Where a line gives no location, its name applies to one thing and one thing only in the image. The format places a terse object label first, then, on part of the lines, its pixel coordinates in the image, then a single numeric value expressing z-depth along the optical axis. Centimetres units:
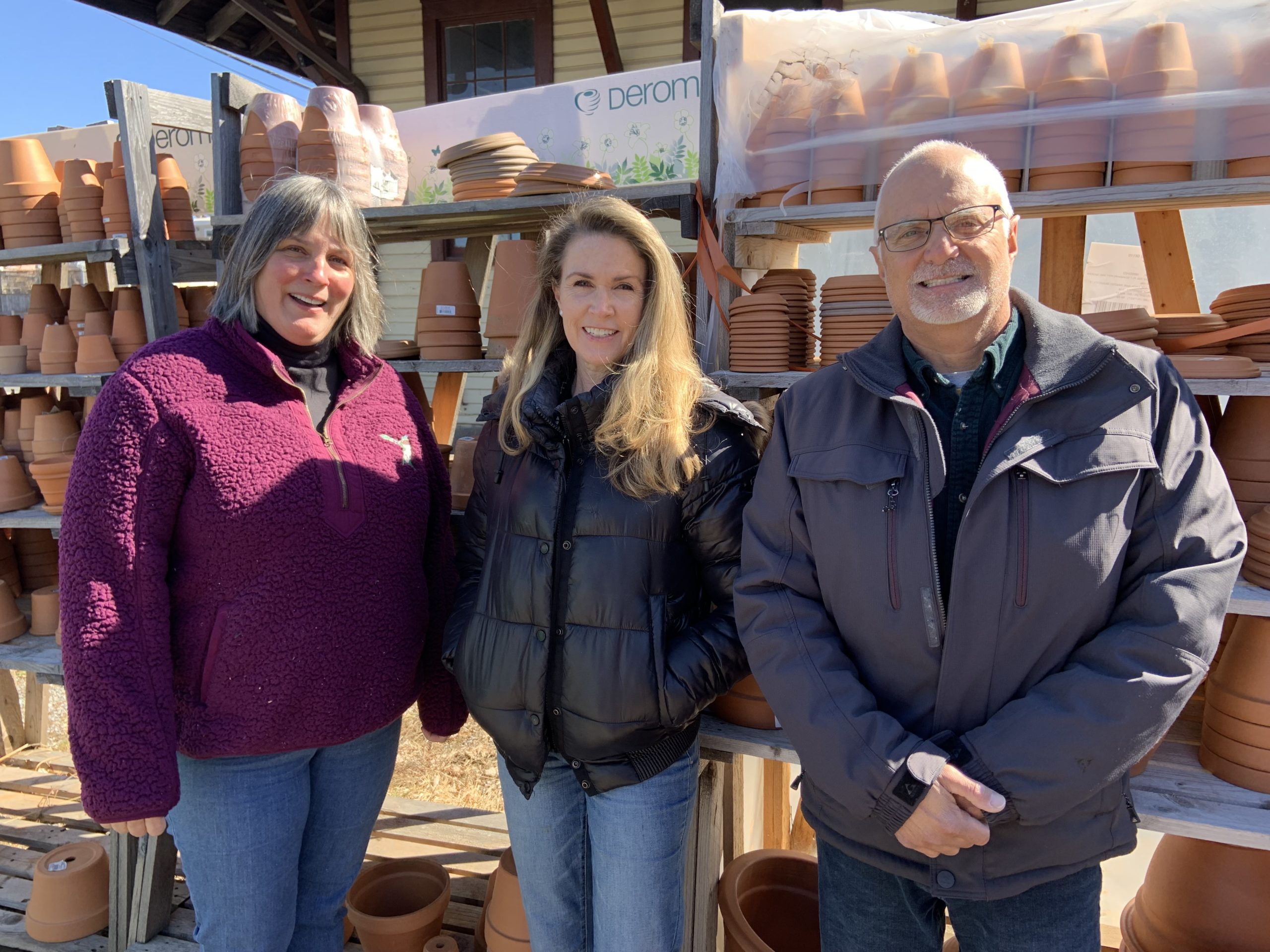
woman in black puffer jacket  160
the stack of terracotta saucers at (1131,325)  194
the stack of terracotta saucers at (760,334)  228
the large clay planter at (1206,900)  201
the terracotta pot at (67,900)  284
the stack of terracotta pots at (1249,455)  198
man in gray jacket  128
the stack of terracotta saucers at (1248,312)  194
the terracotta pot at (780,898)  241
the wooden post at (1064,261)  252
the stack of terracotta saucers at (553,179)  245
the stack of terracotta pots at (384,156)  281
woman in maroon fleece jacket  150
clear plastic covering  189
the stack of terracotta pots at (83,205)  301
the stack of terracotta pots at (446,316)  275
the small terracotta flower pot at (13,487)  307
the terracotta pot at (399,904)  242
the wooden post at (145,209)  288
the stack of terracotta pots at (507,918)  230
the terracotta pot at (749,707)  209
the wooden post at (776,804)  303
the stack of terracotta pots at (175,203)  305
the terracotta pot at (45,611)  307
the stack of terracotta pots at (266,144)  274
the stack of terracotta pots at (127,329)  308
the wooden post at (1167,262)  242
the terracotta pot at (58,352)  305
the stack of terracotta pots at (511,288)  257
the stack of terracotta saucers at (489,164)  255
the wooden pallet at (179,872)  284
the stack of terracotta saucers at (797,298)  236
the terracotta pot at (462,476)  244
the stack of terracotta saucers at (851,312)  222
